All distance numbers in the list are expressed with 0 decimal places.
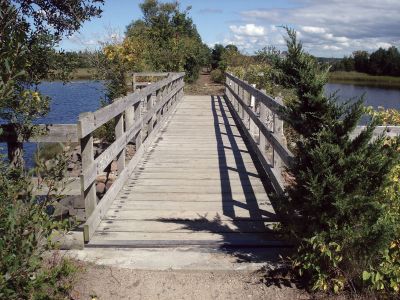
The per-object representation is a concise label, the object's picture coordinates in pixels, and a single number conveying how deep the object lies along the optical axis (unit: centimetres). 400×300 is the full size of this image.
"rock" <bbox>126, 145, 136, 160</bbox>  994
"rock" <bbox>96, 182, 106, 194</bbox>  869
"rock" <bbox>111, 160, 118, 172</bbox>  977
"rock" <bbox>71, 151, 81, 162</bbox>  1121
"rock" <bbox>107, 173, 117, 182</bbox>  900
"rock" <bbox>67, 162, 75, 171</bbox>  1002
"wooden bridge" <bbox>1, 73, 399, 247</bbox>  433
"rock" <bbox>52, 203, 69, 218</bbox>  263
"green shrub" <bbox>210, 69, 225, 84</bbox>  3584
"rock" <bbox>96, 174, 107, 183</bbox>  910
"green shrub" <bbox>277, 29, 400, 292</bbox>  311
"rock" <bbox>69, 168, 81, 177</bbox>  988
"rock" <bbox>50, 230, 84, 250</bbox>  413
